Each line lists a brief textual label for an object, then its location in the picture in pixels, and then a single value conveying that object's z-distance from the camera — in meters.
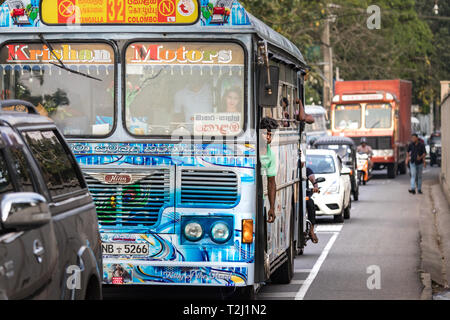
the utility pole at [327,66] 53.50
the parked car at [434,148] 60.88
